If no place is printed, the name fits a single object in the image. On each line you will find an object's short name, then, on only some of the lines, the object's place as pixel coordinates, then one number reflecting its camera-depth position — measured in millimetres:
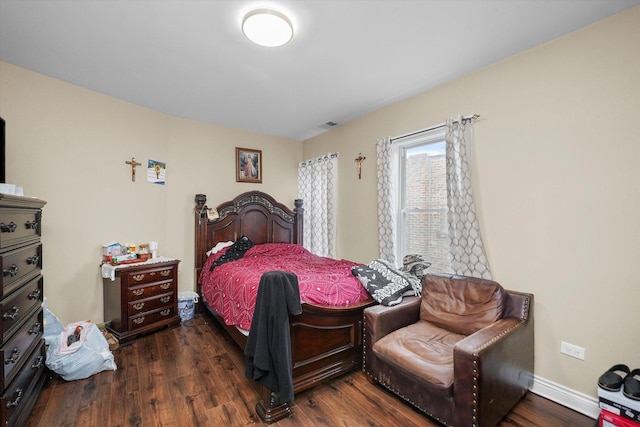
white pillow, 3793
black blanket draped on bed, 1719
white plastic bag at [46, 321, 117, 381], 2150
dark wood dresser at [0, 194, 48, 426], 1522
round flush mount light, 1812
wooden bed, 1854
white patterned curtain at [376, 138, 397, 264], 3232
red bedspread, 2229
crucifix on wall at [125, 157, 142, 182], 3318
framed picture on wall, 4309
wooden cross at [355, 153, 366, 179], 3709
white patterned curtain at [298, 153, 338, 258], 4098
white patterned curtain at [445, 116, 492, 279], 2432
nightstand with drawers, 2803
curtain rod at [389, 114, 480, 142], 2508
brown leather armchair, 1590
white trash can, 3430
